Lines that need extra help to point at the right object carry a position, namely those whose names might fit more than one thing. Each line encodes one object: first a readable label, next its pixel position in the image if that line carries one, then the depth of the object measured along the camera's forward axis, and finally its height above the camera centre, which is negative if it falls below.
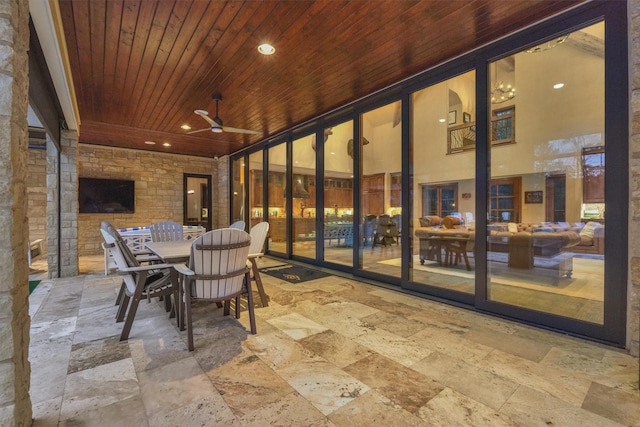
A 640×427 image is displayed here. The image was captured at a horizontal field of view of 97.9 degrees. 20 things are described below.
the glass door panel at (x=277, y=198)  6.48 +0.34
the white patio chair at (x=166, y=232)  4.44 -0.32
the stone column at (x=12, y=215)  1.21 -0.01
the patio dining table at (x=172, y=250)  2.70 -0.42
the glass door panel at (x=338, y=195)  4.98 +0.32
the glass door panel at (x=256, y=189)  7.20 +0.62
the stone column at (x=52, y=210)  4.74 +0.04
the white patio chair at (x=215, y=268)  2.30 -0.49
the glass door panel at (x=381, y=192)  4.22 +0.32
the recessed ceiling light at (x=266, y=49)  2.93 +1.76
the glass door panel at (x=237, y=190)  8.00 +0.63
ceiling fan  4.16 +1.41
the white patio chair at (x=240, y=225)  4.41 -0.20
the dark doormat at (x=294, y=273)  4.61 -1.09
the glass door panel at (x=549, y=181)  2.59 +0.33
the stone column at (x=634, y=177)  2.13 +0.27
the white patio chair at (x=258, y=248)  3.29 -0.46
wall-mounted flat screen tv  6.98 +0.43
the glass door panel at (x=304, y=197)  5.76 +0.32
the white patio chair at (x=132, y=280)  2.44 -0.63
